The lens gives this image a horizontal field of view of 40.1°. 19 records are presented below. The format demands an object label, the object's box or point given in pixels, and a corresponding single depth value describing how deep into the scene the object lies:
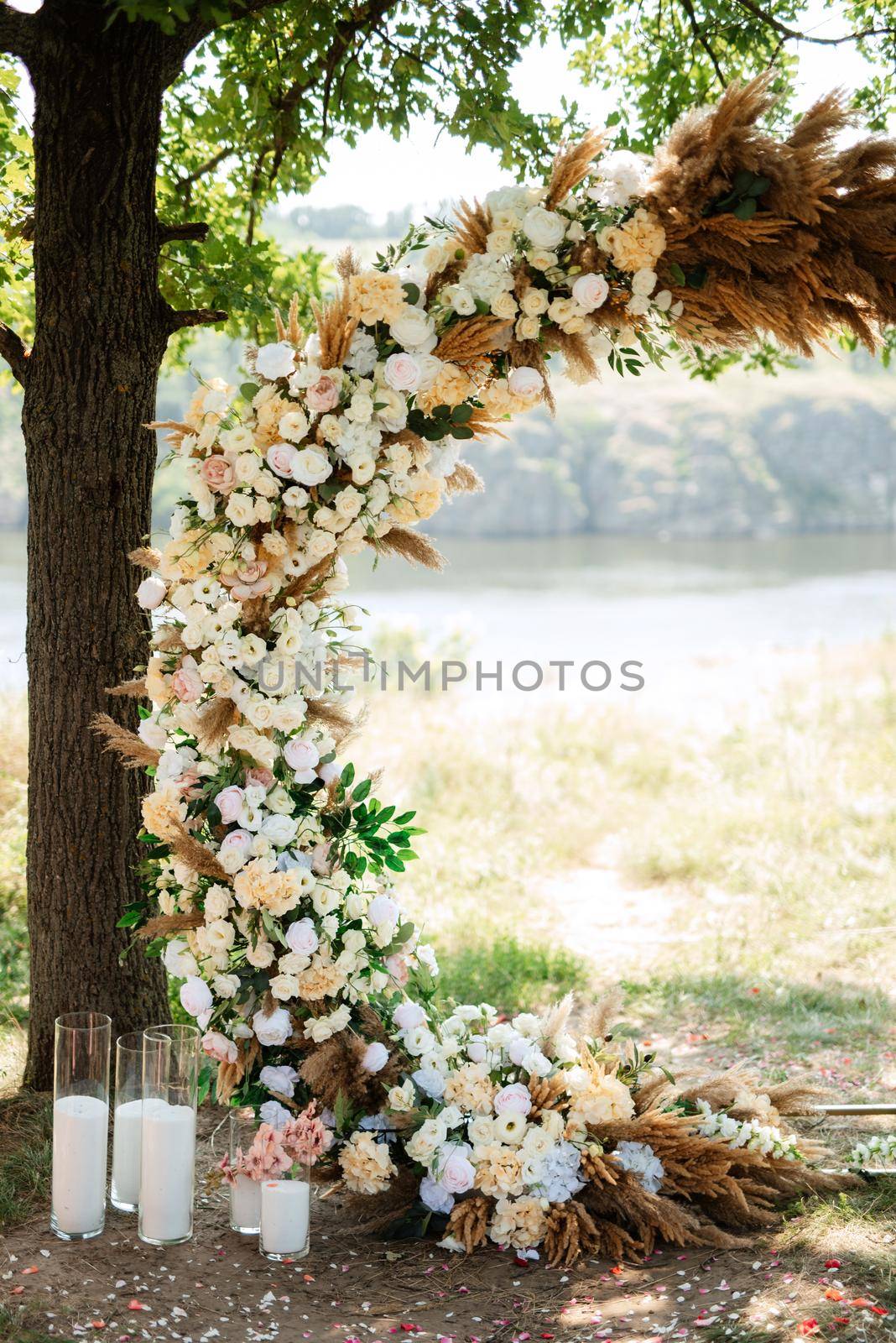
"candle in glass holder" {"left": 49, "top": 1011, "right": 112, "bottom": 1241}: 2.95
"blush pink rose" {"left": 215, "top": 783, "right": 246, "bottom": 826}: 3.10
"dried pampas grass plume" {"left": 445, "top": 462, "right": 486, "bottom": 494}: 3.42
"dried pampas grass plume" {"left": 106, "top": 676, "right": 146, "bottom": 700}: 3.33
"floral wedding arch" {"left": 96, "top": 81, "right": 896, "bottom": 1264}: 3.00
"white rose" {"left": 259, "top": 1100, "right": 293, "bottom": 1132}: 3.10
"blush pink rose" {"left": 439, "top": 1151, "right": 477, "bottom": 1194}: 3.05
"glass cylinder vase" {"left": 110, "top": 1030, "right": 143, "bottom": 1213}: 2.97
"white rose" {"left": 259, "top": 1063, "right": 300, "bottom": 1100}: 3.18
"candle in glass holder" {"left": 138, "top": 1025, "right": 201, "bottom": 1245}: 2.94
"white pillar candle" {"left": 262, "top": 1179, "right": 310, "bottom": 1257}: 2.99
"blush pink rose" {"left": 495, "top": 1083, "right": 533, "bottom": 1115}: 3.13
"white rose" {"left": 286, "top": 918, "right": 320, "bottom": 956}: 3.04
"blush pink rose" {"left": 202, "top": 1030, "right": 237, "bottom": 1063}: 3.15
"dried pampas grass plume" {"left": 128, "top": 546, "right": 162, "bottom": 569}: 3.30
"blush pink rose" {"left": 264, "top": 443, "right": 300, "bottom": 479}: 3.00
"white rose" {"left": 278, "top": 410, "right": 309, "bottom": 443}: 3.01
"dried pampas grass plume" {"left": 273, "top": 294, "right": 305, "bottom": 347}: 3.14
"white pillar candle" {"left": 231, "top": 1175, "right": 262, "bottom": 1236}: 3.11
